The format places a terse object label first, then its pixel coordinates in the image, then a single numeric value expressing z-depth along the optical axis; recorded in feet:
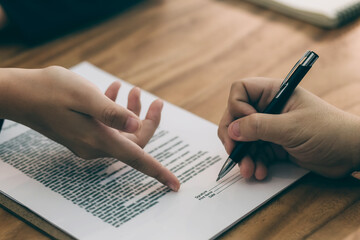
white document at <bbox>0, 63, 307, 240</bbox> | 2.32
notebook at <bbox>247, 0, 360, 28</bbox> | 3.21
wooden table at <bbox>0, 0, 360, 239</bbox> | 2.86
